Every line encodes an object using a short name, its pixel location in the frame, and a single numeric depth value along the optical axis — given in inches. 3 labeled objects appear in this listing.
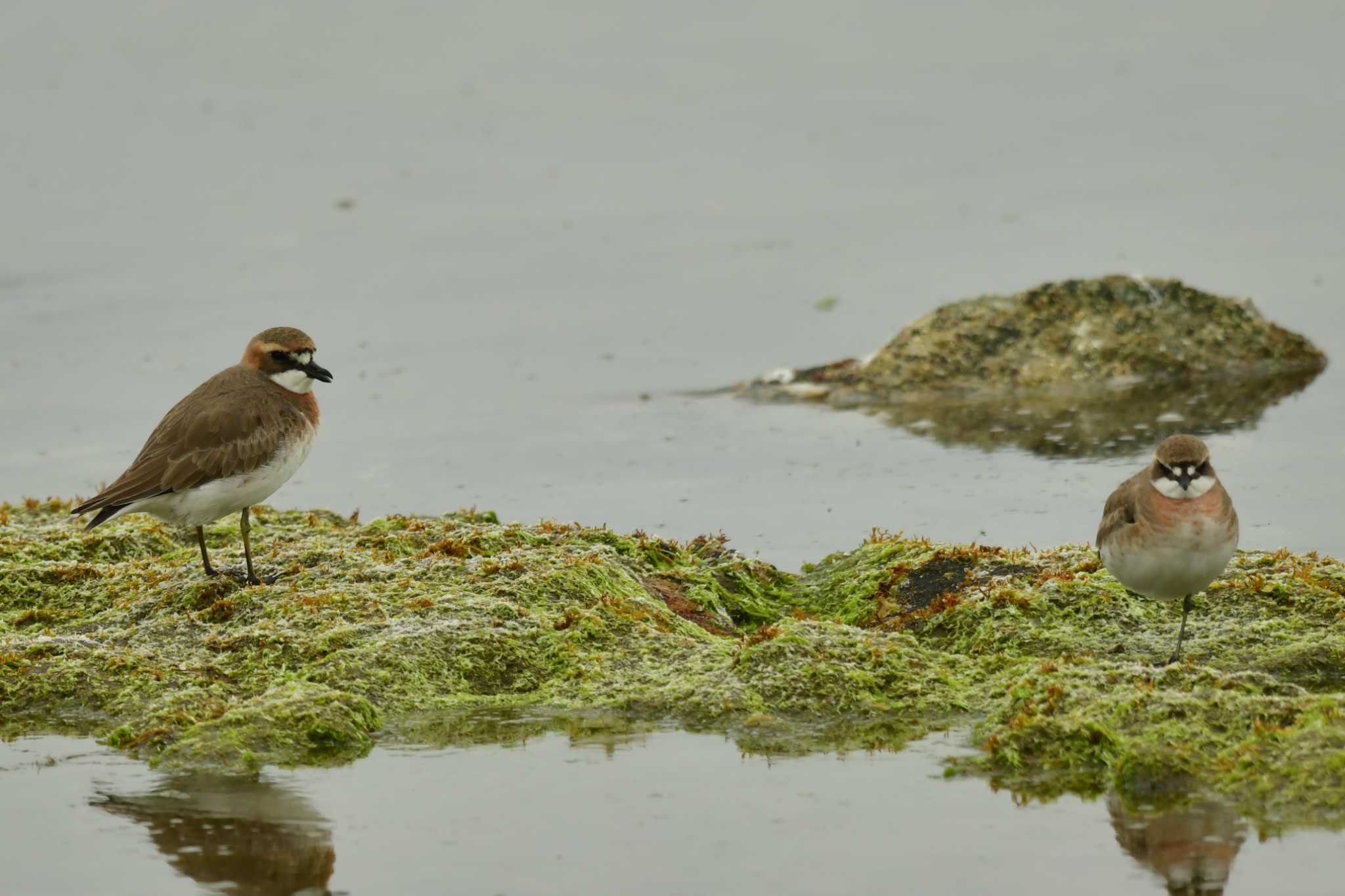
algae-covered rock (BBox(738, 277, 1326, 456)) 698.8
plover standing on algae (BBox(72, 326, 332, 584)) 430.9
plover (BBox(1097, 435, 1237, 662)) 372.2
